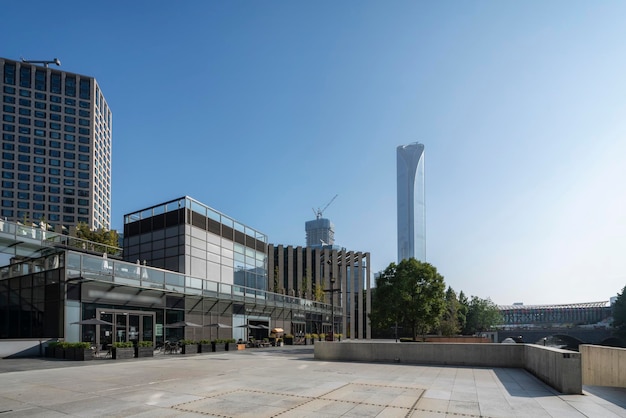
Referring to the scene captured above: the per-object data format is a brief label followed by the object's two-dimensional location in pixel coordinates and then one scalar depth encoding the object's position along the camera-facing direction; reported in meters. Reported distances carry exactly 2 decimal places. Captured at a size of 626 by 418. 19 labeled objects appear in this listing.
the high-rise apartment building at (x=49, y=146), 130.62
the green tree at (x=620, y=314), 91.97
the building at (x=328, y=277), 87.81
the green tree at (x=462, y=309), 97.06
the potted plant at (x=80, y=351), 24.30
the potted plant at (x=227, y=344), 36.28
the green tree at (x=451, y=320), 77.44
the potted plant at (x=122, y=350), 26.36
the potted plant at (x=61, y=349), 24.83
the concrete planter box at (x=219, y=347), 34.78
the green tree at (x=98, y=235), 53.72
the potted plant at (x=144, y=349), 27.77
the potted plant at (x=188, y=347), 32.22
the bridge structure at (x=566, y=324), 109.88
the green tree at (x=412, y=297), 45.22
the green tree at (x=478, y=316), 108.88
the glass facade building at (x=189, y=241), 40.94
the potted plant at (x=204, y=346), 33.62
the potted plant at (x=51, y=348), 25.49
